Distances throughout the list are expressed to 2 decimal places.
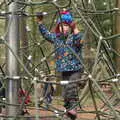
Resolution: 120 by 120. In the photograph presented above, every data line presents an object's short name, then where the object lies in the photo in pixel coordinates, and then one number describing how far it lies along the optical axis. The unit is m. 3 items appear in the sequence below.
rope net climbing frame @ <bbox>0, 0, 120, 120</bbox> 4.34
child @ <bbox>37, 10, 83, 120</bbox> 6.26
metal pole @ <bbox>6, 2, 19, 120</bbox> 4.62
